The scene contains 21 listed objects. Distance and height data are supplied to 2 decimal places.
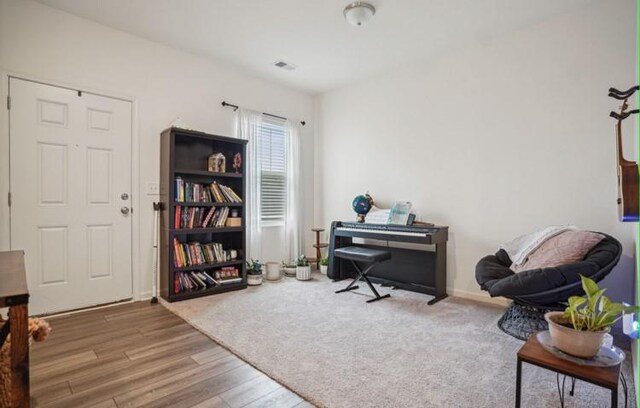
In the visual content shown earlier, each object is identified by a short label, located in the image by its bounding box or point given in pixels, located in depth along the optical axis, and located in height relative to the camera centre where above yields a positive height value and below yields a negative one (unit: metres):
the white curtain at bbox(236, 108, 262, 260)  4.16 +0.37
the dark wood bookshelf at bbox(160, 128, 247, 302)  3.27 +0.13
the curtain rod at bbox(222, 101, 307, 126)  3.99 +1.22
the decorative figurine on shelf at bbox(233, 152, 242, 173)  3.88 +0.49
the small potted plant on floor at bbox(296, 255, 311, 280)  4.21 -0.89
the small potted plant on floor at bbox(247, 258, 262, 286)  3.91 -0.86
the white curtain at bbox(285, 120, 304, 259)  4.68 +0.14
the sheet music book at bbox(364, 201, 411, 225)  3.74 -0.14
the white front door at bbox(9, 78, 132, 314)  2.71 +0.08
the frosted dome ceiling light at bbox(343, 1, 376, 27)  2.71 +1.64
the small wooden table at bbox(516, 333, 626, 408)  1.04 -0.57
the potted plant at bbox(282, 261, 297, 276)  4.39 -0.90
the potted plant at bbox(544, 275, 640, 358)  1.13 -0.43
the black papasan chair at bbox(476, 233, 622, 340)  2.10 -0.56
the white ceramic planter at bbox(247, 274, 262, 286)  3.91 -0.93
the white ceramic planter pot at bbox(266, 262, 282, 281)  4.17 -0.89
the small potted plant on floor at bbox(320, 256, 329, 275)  4.55 -0.88
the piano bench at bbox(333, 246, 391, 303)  3.26 -0.54
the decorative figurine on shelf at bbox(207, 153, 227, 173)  3.71 +0.46
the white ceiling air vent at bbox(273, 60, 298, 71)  3.92 +1.70
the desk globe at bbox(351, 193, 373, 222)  4.13 -0.02
